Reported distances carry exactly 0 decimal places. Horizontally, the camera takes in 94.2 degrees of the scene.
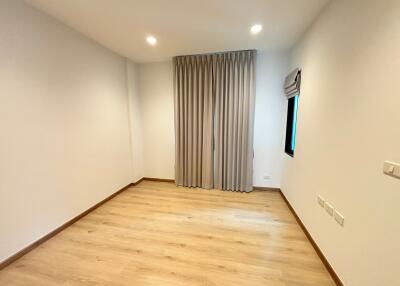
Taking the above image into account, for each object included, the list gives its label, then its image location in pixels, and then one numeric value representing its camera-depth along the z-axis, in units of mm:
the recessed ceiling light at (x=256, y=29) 2333
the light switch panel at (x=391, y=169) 1024
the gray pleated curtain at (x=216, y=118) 3256
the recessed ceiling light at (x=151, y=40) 2658
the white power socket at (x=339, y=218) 1517
